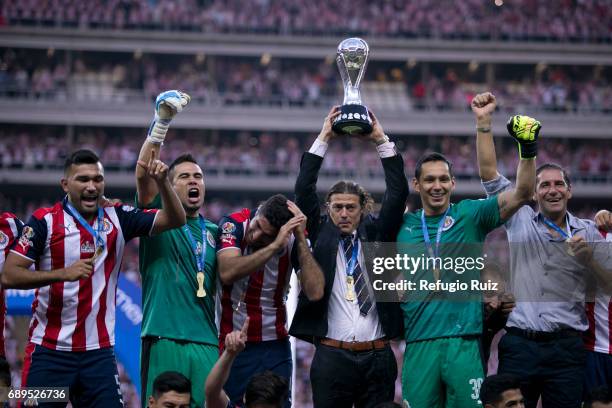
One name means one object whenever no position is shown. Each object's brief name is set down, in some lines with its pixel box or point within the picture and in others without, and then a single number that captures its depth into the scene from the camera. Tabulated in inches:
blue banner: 765.3
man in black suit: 486.6
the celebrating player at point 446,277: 478.0
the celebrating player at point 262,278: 486.3
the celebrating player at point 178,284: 484.7
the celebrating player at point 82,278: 467.8
